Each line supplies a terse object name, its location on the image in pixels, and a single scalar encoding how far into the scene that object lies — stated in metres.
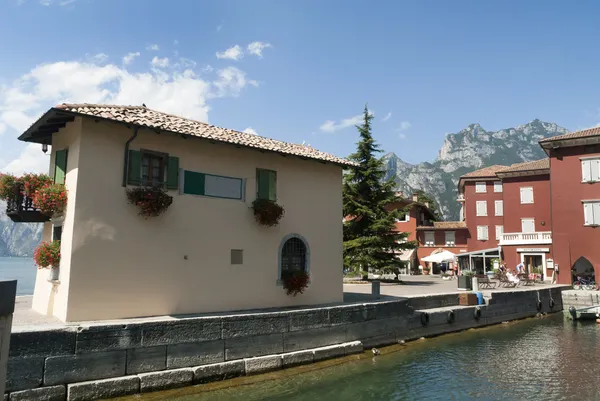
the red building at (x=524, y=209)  34.81
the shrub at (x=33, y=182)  12.29
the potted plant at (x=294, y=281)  14.70
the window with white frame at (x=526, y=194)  39.00
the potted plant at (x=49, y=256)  11.41
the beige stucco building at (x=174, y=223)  11.20
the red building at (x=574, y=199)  28.73
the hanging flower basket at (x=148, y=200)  11.73
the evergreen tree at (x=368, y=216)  26.91
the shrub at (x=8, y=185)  12.43
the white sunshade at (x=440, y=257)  33.41
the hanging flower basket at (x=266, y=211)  14.10
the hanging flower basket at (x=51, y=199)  11.38
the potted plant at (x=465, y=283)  23.30
